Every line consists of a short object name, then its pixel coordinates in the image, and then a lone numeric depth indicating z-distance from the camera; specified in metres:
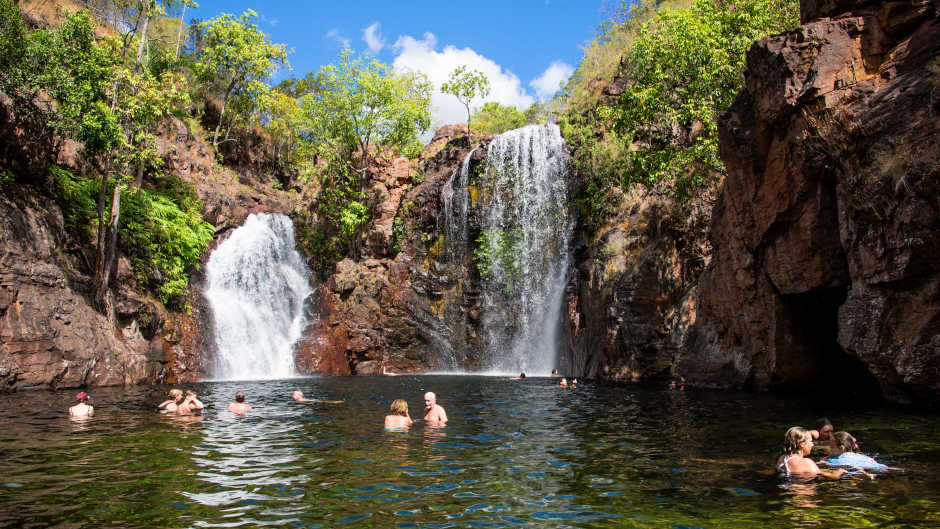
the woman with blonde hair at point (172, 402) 15.36
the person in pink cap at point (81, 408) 13.88
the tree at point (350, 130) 40.69
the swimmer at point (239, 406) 14.96
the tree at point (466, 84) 46.88
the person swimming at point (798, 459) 8.30
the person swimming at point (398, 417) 12.60
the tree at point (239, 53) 38.47
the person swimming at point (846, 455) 8.51
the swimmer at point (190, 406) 15.10
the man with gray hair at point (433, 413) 13.32
